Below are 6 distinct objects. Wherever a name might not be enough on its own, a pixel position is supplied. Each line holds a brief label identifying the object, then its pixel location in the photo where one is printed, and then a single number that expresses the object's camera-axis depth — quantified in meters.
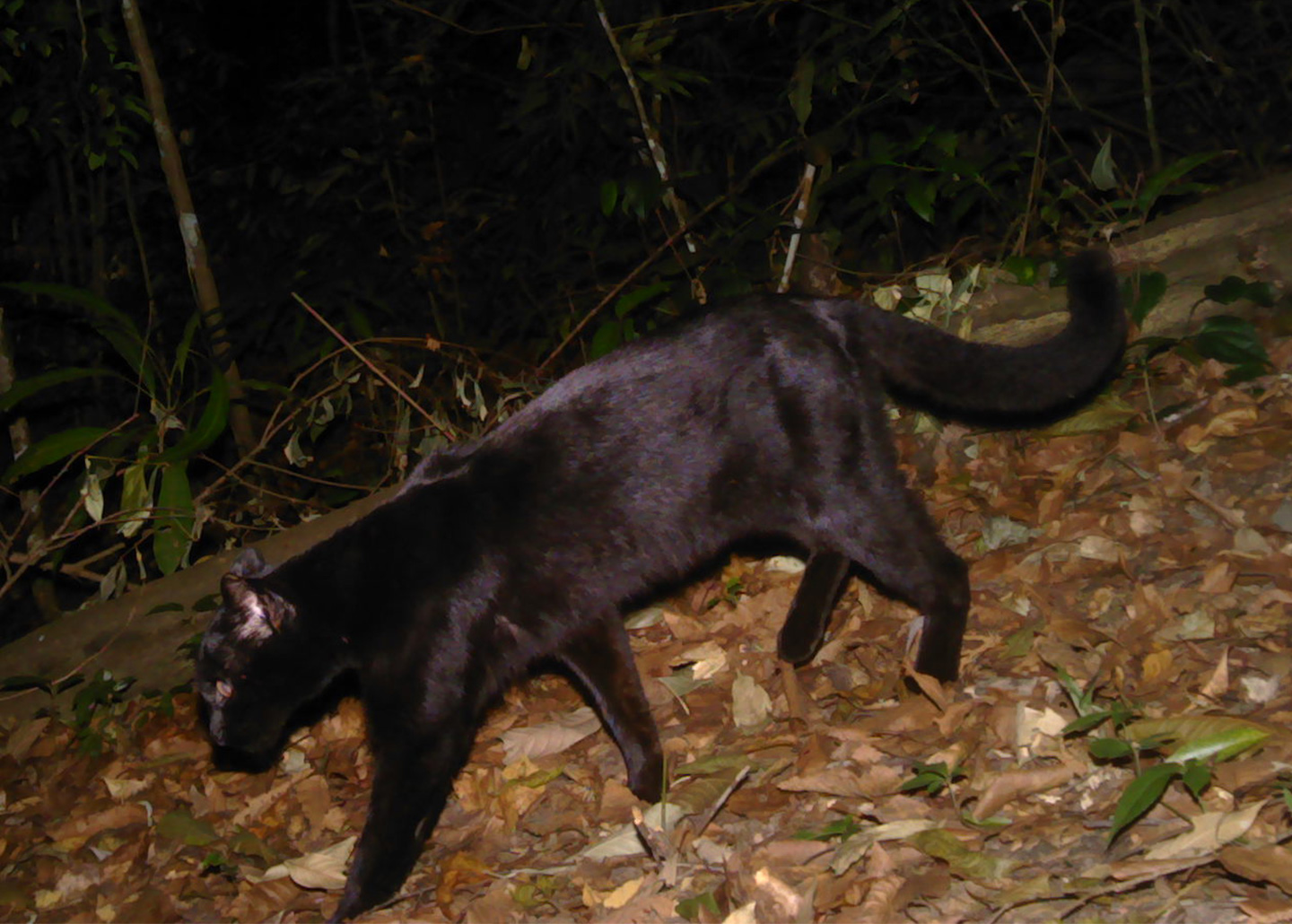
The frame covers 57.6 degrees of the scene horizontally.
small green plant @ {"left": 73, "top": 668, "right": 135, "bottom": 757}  4.72
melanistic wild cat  3.49
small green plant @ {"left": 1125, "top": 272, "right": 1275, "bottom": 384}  4.18
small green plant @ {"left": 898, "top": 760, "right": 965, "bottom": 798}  2.81
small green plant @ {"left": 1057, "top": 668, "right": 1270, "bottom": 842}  2.42
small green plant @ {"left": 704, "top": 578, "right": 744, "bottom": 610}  4.36
